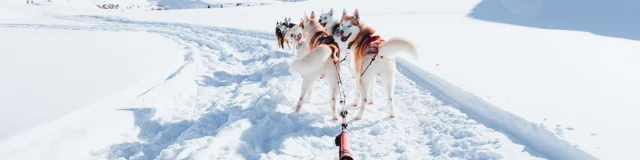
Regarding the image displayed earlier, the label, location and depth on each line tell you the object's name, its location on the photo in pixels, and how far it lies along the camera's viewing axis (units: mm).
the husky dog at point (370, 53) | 4633
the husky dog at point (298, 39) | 7293
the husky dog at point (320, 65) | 4434
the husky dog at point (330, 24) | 7268
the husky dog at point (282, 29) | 10349
